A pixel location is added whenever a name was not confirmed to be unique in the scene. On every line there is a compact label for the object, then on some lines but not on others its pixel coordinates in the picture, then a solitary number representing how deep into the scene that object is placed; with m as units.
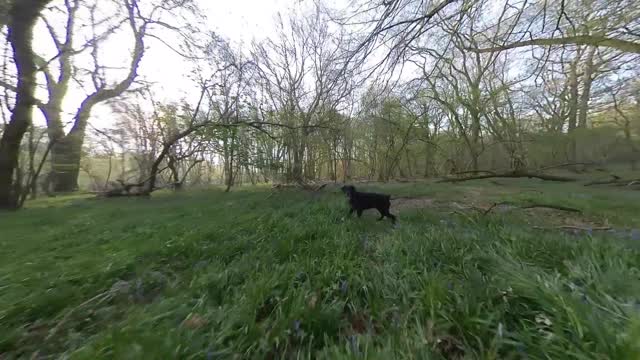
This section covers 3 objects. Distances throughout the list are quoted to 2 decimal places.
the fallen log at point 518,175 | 9.09
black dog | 5.32
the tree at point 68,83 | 9.70
